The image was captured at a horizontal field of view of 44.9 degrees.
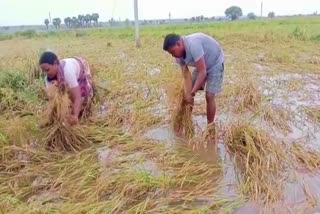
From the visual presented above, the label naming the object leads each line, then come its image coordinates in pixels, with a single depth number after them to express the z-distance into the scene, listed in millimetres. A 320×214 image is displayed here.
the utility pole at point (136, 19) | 15555
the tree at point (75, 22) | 58419
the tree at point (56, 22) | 62131
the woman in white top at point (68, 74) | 4246
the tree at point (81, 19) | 59184
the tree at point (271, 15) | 72950
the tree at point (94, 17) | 59000
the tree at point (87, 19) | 59938
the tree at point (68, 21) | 58562
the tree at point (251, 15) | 76406
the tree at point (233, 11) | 78250
